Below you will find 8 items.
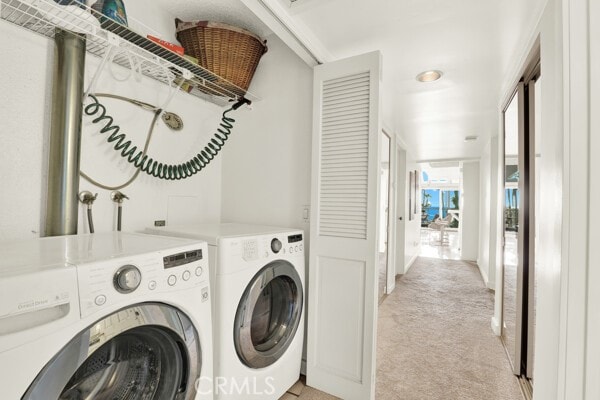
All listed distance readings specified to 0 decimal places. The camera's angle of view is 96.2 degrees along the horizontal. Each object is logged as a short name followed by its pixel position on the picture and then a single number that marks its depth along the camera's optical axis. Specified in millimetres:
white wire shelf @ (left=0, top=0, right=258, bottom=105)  1028
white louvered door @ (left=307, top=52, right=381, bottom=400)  1507
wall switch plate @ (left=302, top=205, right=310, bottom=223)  1773
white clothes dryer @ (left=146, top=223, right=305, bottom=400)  1165
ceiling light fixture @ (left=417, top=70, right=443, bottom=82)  1922
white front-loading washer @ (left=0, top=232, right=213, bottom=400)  583
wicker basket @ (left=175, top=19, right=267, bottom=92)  1524
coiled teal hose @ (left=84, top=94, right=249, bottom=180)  1334
